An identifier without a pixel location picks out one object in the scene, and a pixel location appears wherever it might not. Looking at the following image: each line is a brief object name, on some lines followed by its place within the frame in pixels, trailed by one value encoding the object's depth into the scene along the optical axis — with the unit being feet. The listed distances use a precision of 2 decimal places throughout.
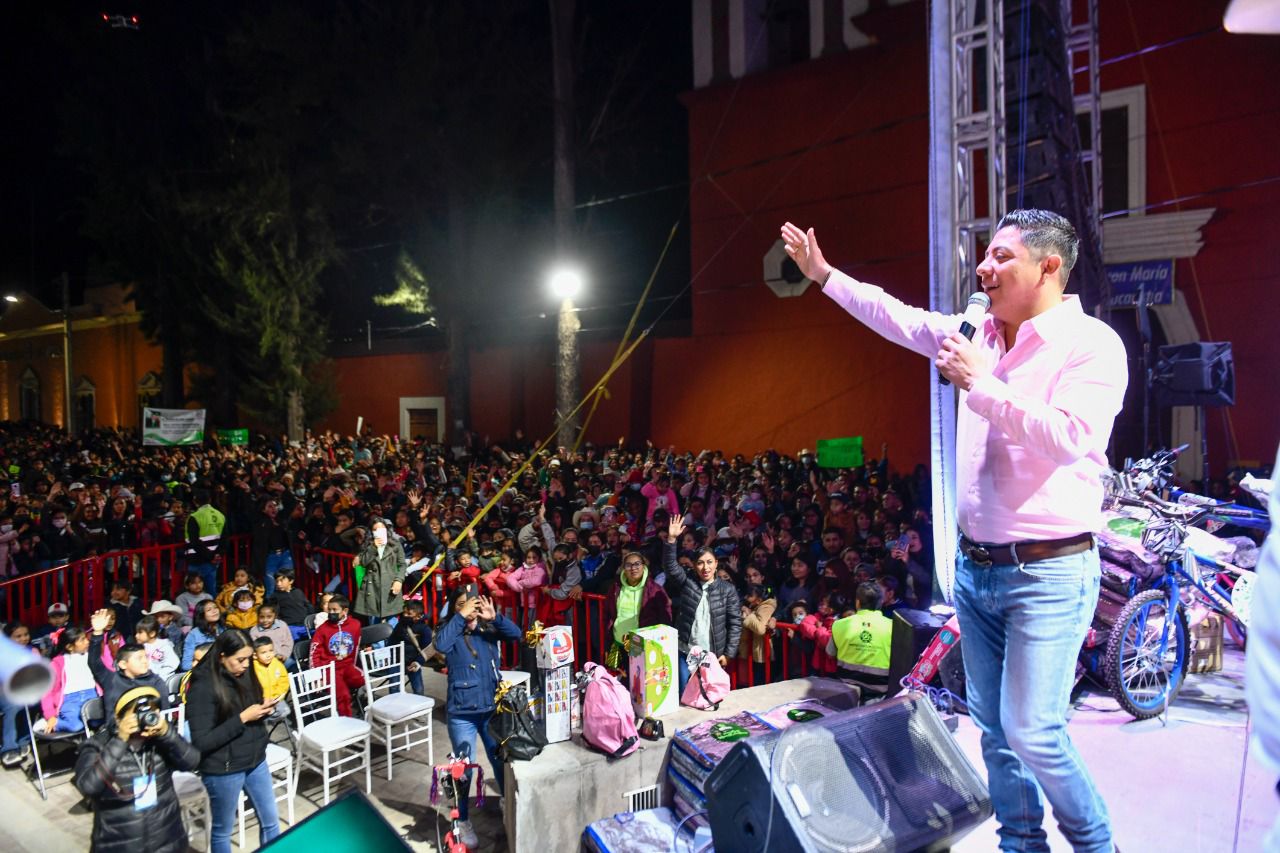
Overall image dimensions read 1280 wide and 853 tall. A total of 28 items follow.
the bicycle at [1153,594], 14.26
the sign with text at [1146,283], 37.99
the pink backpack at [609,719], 13.91
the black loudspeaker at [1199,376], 28.02
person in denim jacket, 17.87
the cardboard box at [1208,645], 16.89
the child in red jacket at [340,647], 21.76
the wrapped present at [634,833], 12.50
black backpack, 14.38
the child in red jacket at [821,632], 20.13
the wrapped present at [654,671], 14.83
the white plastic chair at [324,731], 18.44
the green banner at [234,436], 68.95
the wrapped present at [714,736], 13.35
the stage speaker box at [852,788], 8.11
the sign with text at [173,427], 55.83
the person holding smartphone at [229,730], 15.08
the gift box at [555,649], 15.06
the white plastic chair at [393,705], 19.92
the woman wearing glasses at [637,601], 21.57
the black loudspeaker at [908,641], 15.25
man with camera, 13.26
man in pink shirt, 6.69
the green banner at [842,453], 36.35
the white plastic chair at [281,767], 17.25
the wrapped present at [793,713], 13.60
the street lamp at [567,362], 57.00
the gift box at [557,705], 14.57
